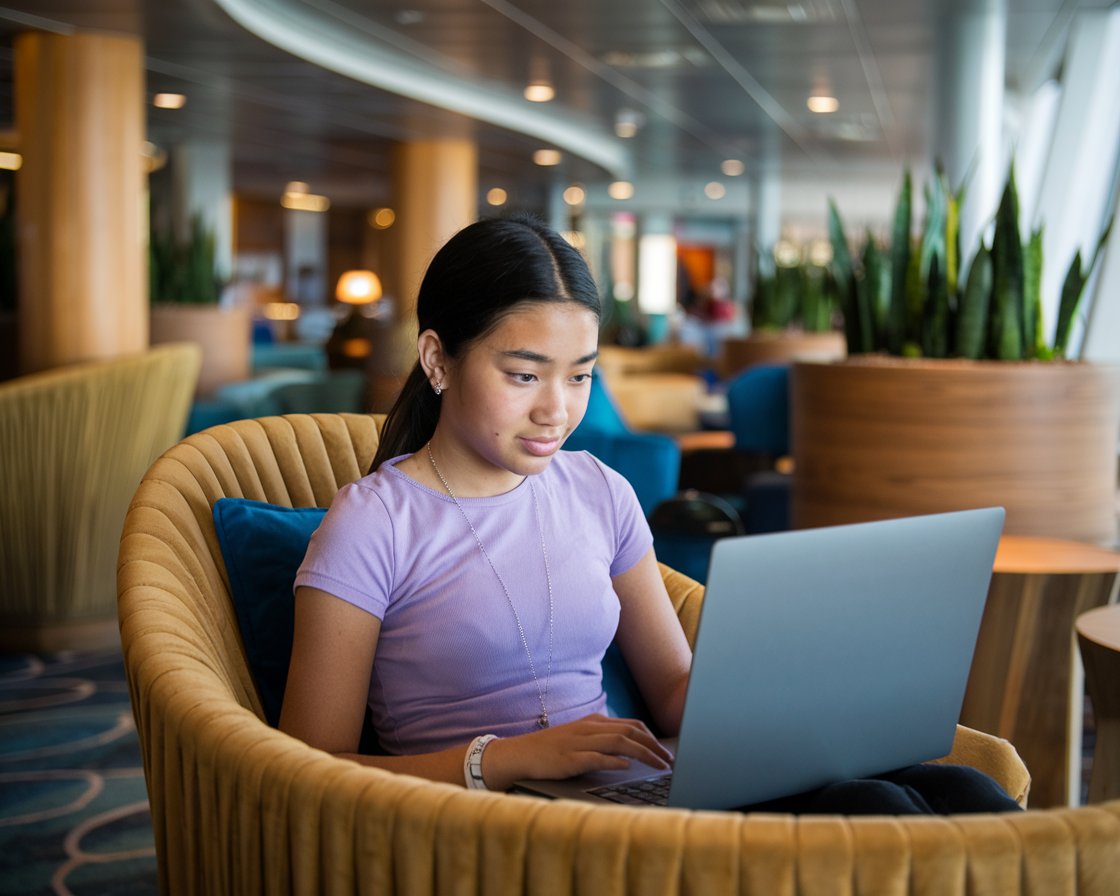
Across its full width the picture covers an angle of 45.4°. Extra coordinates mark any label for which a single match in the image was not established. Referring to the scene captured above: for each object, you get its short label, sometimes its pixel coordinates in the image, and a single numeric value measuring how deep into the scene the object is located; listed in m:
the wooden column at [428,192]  11.21
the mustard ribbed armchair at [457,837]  0.88
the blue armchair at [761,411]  5.73
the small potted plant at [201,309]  8.01
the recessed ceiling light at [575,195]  18.66
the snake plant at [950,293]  3.33
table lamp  9.57
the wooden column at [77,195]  5.71
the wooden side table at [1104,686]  2.07
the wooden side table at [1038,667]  2.64
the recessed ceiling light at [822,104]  9.91
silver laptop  1.03
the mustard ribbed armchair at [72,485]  4.16
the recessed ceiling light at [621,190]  18.47
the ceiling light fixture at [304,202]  20.94
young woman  1.40
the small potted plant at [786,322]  7.89
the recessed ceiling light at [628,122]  10.81
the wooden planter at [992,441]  3.16
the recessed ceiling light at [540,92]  9.27
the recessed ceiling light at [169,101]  9.16
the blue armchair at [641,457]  4.11
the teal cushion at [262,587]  1.62
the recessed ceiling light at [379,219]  22.40
